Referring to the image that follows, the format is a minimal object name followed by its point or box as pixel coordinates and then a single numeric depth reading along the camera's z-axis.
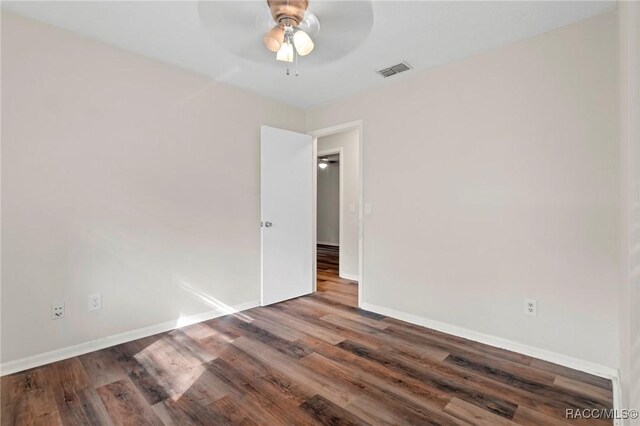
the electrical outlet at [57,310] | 2.19
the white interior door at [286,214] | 3.45
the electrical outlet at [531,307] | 2.28
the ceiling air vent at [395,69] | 2.72
